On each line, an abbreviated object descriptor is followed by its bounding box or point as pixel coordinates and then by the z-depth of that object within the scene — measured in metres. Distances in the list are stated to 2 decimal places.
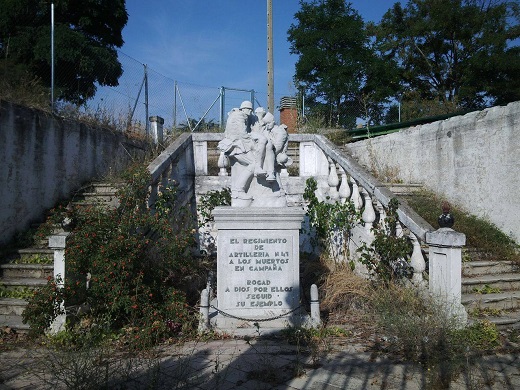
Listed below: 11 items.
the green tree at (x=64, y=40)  14.67
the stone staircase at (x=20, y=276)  5.77
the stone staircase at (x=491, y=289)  5.57
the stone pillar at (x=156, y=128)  12.21
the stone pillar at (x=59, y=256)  5.08
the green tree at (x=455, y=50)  19.00
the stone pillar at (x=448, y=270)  5.11
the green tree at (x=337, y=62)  18.77
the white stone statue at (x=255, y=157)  5.62
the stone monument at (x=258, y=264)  5.36
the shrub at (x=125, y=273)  4.87
